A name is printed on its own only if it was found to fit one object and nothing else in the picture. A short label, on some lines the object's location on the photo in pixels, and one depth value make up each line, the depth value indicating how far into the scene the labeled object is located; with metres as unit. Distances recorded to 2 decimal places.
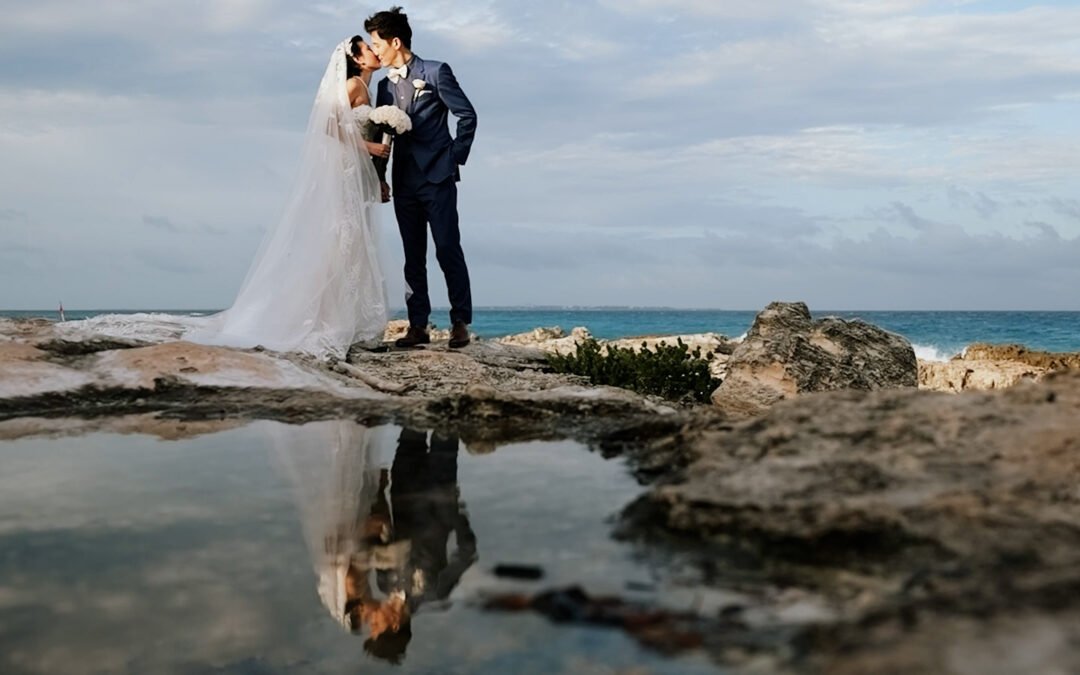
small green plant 9.44
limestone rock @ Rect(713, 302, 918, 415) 8.11
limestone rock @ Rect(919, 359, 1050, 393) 15.75
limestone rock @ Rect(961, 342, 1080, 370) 19.01
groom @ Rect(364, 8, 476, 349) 9.57
